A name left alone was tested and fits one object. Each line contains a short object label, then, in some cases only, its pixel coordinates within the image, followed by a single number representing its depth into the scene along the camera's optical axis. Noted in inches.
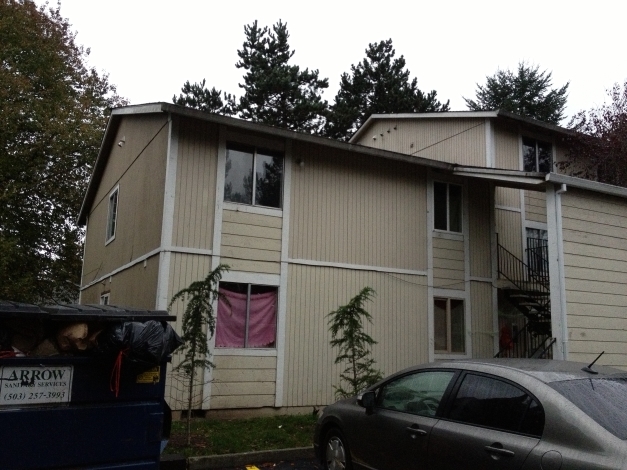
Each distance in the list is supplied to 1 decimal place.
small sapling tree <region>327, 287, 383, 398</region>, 363.6
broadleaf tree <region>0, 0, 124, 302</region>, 819.4
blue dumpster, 161.2
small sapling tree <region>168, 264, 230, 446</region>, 324.8
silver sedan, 149.2
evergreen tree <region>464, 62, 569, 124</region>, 1453.0
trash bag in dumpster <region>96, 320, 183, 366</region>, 175.2
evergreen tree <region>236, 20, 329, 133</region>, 1277.1
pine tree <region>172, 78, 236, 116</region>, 1306.6
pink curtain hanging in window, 419.2
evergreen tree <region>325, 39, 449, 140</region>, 1326.3
